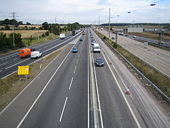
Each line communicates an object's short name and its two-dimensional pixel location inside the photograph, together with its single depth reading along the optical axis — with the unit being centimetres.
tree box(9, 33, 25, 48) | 5593
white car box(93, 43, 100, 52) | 4494
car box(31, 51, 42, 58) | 3802
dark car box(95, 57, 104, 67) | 2937
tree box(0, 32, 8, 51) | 4668
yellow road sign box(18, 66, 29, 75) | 2228
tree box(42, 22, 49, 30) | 15515
